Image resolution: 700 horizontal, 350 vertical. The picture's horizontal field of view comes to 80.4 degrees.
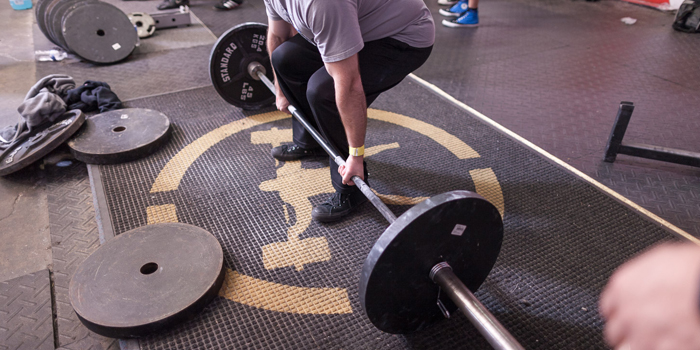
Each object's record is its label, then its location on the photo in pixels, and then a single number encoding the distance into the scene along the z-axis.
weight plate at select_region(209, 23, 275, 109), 2.62
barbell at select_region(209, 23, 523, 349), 1.12
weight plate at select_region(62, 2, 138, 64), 3.49
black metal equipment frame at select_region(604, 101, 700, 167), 2.24
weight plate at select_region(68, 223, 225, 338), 1.42
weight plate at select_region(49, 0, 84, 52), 3.62
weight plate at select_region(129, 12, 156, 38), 4.34
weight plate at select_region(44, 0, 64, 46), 3.66
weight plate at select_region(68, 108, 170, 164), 2.31
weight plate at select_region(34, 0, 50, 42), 3.96
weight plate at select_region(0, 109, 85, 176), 2.21
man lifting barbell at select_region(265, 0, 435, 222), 1.43
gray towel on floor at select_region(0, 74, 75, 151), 2.38
